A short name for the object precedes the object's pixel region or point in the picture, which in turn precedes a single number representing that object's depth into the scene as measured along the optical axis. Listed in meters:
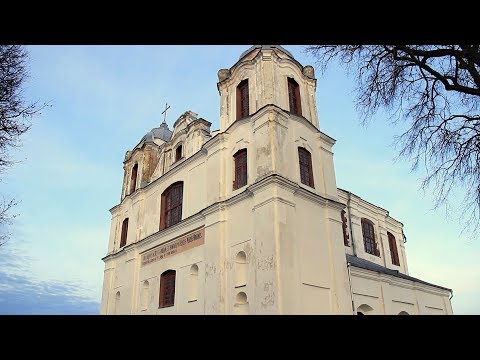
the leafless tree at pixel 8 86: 9.84
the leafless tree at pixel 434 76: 8.79
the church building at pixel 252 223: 12.98
